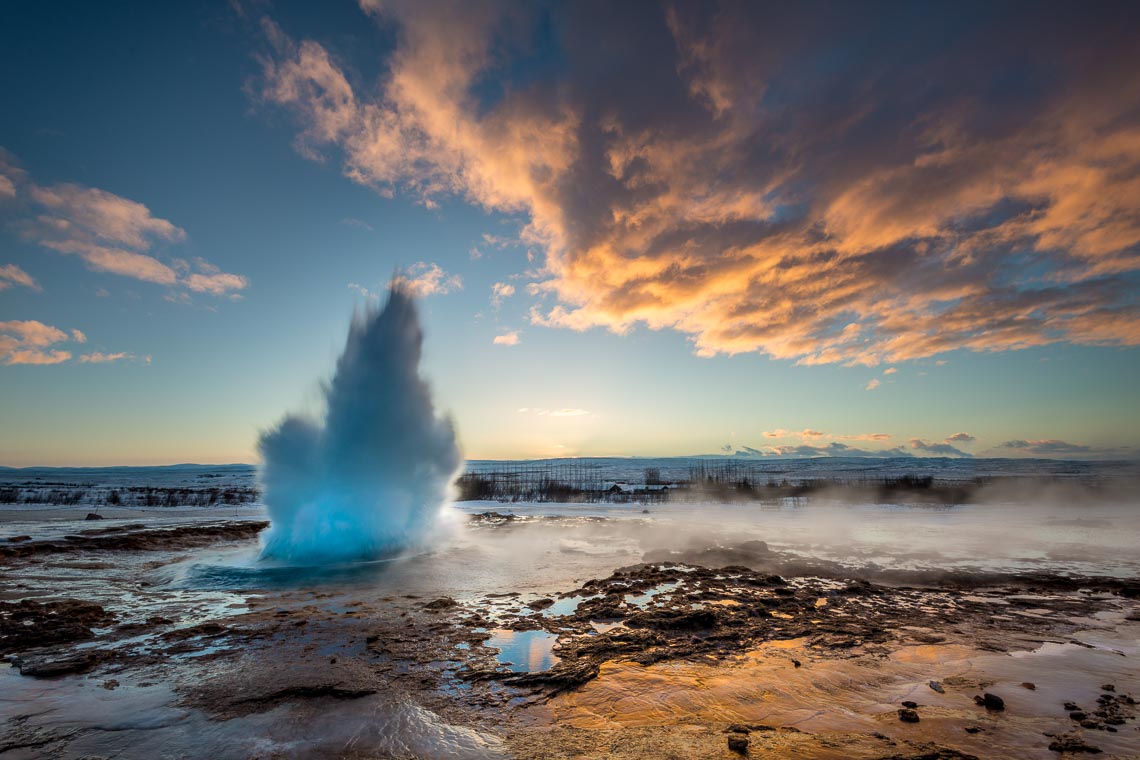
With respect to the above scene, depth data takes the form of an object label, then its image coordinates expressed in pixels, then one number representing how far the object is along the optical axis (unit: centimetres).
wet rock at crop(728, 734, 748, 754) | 459
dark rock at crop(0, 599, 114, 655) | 780
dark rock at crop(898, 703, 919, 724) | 513
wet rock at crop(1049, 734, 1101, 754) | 458
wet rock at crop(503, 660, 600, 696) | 610
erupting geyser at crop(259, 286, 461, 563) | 1670
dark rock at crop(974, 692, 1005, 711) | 540
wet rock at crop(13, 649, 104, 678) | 654
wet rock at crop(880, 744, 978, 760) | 443
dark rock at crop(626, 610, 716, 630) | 862
